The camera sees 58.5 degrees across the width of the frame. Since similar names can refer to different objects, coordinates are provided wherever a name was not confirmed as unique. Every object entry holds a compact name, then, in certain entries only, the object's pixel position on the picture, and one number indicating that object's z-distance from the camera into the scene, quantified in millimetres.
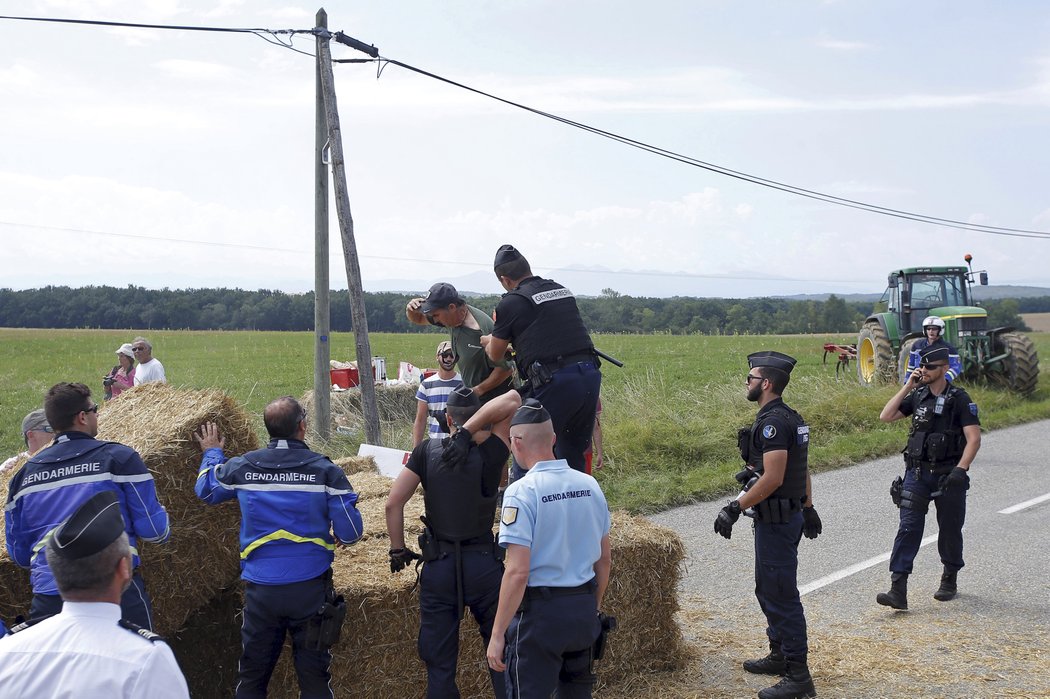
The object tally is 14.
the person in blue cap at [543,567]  4172
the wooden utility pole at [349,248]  12375
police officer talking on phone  7477
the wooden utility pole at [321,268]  12938
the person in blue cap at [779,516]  5805
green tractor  19916
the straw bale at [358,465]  8203
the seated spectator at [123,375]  12008
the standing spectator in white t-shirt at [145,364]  11203
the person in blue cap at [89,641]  2420
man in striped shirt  8586
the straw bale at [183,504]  5203
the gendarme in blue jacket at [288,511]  4648
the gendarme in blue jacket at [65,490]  4422
